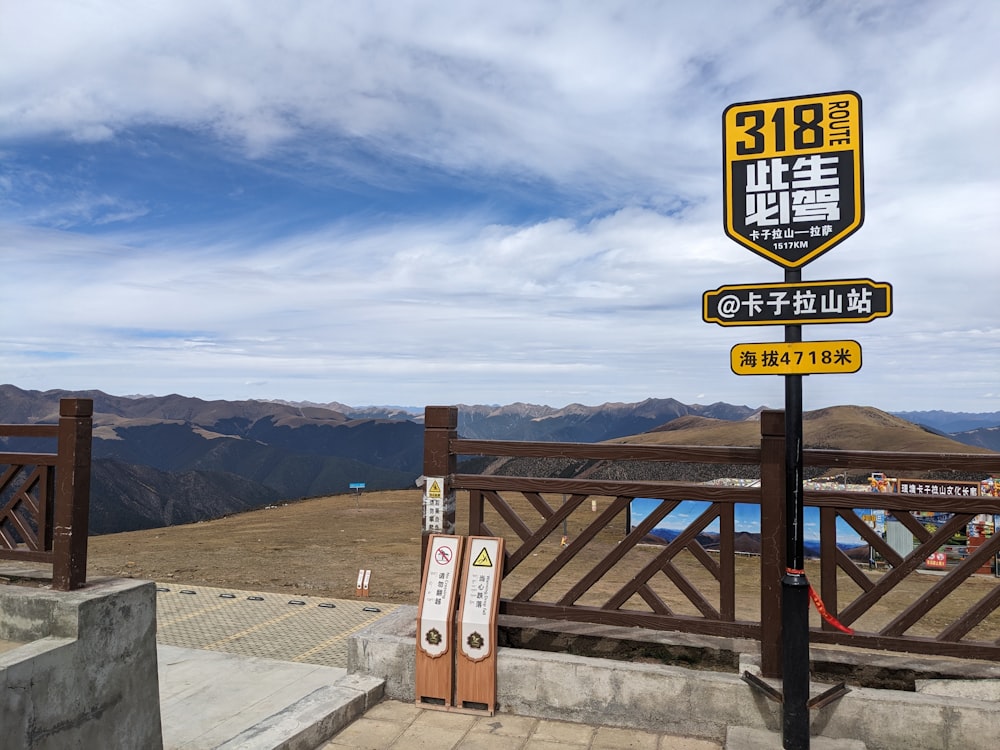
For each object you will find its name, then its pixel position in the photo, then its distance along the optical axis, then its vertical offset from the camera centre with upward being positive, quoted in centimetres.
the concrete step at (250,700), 430 -338
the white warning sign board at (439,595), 495 -143
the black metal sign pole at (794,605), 401 -116
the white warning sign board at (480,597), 487 -142
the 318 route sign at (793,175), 414 +151
